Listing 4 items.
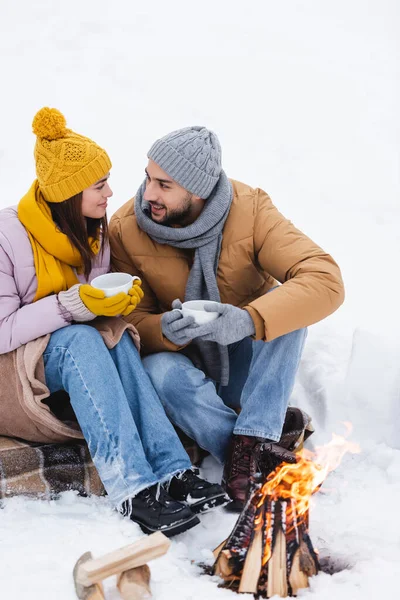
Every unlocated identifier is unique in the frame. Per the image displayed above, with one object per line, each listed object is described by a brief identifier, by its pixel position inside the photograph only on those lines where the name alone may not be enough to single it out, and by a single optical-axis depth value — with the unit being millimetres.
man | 3141
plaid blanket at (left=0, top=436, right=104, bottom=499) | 2996
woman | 2848
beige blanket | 2945
